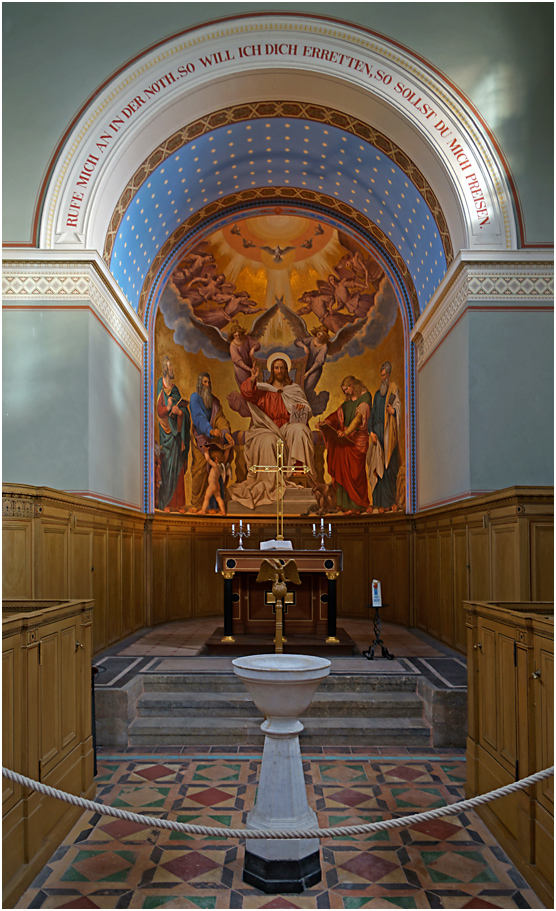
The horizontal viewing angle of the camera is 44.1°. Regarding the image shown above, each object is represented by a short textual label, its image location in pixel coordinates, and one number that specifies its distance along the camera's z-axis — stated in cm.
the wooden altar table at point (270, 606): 939
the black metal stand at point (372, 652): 832
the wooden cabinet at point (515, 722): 390
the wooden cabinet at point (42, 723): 393
